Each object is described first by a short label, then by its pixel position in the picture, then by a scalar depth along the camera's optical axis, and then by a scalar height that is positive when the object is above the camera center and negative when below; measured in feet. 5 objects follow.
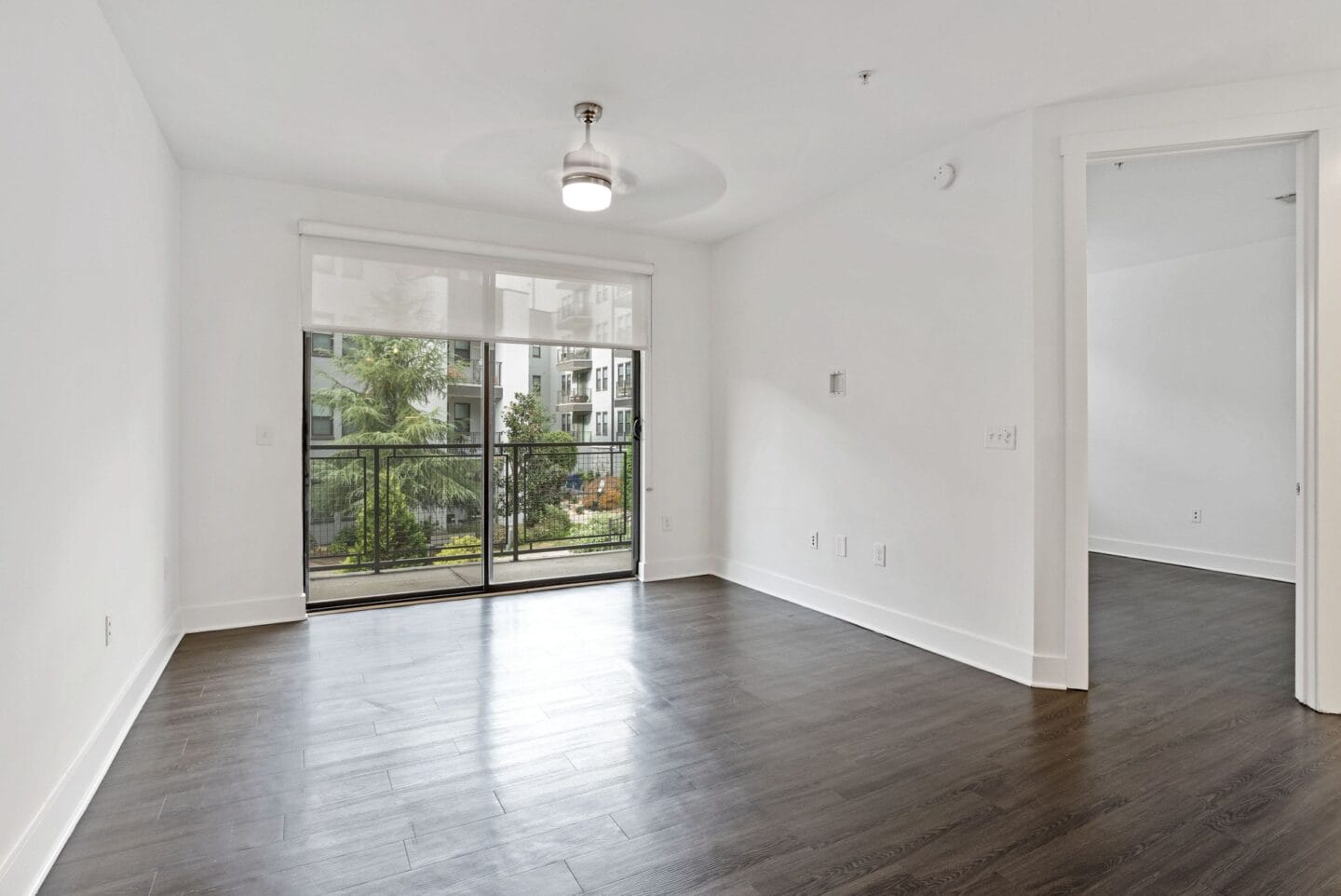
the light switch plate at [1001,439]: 10.66 +0.14
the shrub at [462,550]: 16.16 -2.39
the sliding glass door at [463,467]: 14.89 -0.44
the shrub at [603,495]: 17.78 -1.20
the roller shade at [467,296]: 13.92 +3.29
